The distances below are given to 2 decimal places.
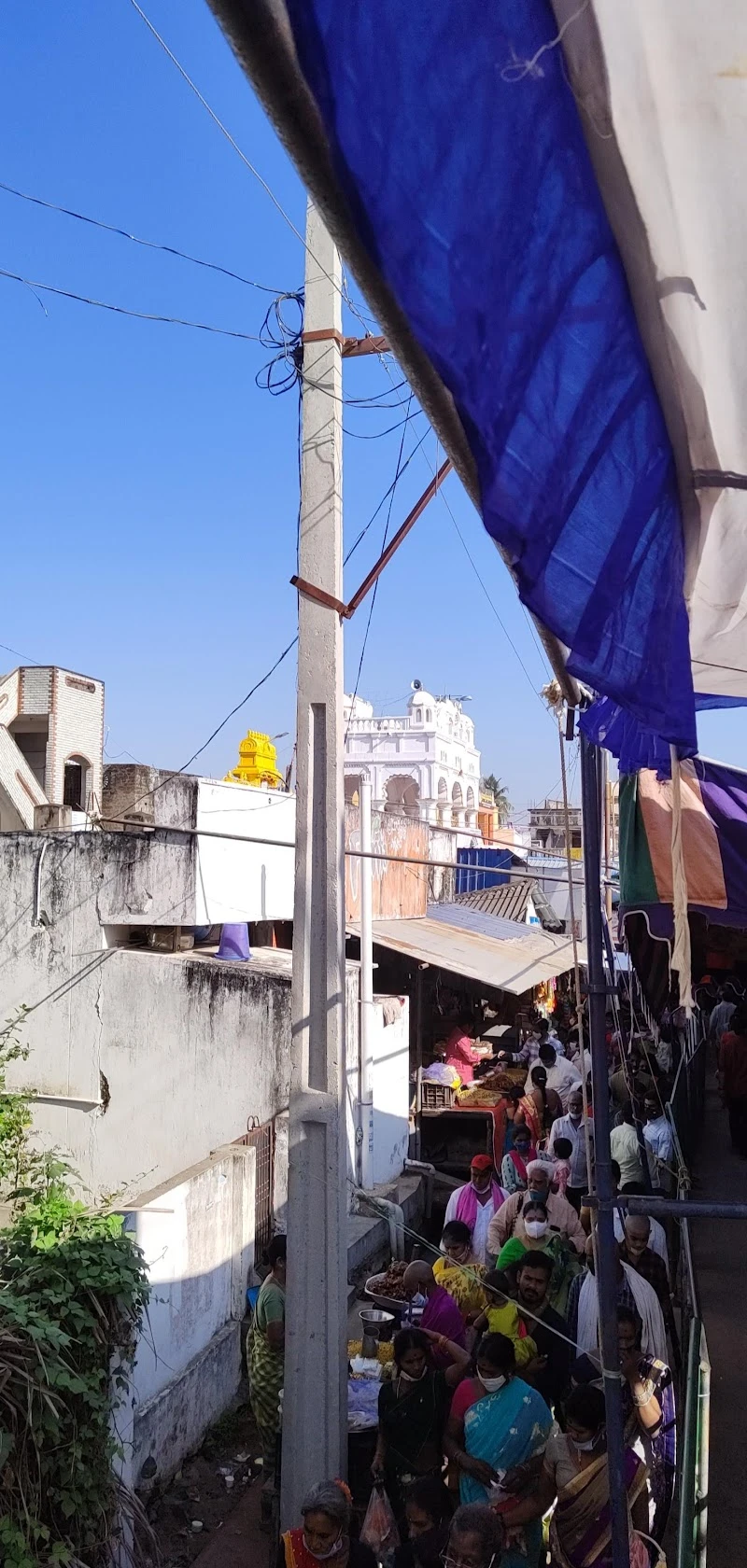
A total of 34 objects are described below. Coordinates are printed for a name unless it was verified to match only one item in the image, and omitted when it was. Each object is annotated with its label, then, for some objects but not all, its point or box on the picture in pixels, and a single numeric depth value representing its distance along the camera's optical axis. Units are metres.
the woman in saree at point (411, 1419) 4.54
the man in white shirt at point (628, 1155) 7.82
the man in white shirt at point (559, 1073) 10.97
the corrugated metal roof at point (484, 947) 12.84
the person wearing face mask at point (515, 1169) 8.08
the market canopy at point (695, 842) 4.00
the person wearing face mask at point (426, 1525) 3.98
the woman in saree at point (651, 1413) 4.27
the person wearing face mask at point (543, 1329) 4.97
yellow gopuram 16.14
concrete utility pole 5.18
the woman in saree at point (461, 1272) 6.04
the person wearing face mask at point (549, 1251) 5.99
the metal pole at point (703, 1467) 3.68
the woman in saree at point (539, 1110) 9.93
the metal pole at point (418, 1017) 14.28
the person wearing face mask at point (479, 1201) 6.80
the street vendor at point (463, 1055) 13.19
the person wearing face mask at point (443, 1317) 5.29
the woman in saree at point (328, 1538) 3.87
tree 66.94
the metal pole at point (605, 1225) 3.08
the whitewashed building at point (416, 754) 39.50
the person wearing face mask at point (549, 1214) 6.52
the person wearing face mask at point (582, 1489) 3.72
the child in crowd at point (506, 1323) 5.12
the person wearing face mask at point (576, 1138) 8.38
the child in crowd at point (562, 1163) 8.32
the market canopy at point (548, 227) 1.17
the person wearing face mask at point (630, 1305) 5.18
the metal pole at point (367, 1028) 9.92
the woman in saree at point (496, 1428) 4.20
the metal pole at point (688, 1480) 3.43
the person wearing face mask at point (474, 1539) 3.49
